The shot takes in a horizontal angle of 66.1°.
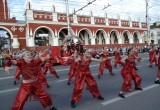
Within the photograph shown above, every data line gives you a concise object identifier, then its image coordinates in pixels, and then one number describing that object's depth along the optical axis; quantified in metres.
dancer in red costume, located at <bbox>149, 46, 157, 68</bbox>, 8.70
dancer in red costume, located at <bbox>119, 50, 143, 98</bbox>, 4.00
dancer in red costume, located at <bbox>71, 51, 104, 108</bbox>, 3.47
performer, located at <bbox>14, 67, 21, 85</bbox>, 5.79
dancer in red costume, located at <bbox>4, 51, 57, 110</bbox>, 2.94
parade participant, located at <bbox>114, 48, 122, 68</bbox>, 8.93
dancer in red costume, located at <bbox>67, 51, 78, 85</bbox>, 5.65
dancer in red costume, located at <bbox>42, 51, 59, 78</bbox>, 6.26
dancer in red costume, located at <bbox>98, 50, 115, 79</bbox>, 6.64
